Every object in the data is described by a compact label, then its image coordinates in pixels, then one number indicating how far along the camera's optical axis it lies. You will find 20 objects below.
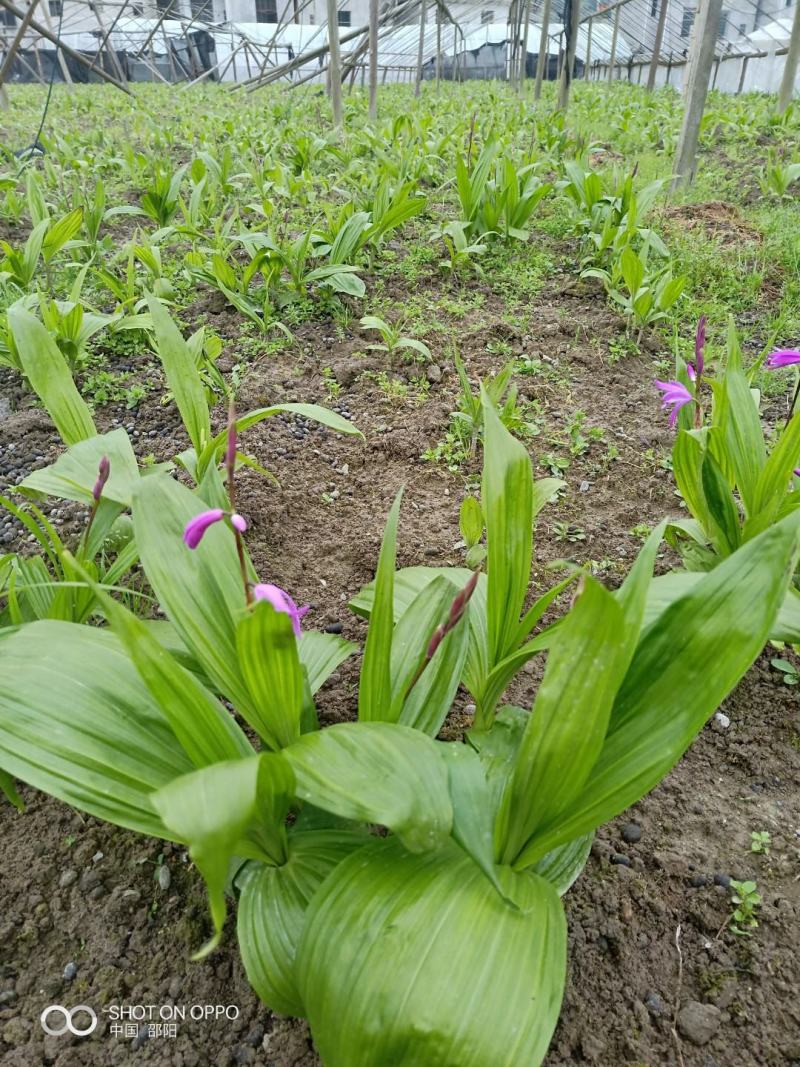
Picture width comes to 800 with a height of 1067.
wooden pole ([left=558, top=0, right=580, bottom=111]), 5.64
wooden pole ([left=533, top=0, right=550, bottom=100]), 8.31
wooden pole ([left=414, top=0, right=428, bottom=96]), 8.88
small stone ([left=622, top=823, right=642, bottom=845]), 0.51
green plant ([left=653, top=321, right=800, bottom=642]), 0.57
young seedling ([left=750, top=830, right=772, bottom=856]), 0.50
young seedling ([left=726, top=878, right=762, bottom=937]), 0.46
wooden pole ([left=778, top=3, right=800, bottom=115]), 4.82
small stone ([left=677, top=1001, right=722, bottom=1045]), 0.42
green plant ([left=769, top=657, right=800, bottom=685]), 0.62
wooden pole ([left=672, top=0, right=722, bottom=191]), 3.55
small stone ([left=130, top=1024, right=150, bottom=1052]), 0.43
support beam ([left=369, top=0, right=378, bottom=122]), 5.37
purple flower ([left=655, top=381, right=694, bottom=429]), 0.61
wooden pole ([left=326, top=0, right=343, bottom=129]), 5.03
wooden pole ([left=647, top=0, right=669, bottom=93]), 7.26
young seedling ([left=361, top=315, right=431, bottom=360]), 0.99
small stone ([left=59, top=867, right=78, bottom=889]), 0.49
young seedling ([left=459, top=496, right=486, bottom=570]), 0.64
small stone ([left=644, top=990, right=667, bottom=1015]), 0.43
